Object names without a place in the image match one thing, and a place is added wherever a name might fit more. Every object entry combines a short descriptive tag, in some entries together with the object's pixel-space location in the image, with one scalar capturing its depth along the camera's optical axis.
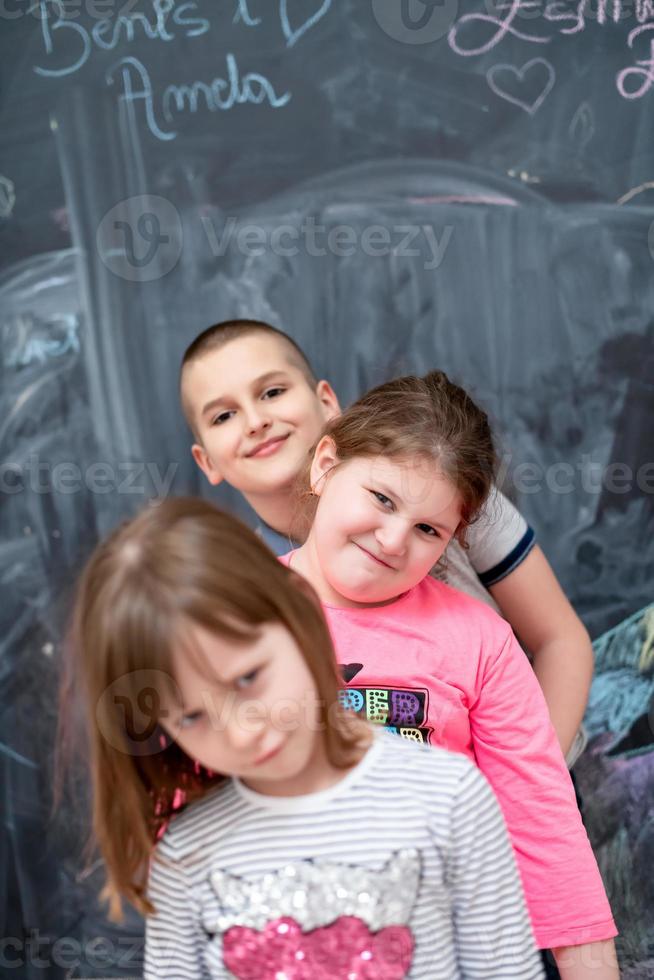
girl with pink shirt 1.20
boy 1.53
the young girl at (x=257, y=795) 0.89
